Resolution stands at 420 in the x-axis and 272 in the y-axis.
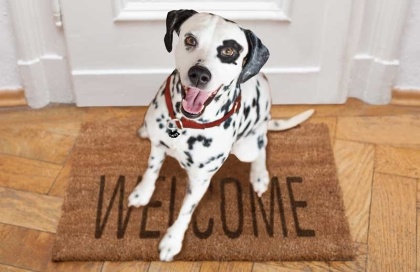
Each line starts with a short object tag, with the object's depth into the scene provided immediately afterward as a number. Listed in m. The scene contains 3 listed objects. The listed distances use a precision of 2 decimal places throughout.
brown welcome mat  1.83
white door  2.13
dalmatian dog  1.48
